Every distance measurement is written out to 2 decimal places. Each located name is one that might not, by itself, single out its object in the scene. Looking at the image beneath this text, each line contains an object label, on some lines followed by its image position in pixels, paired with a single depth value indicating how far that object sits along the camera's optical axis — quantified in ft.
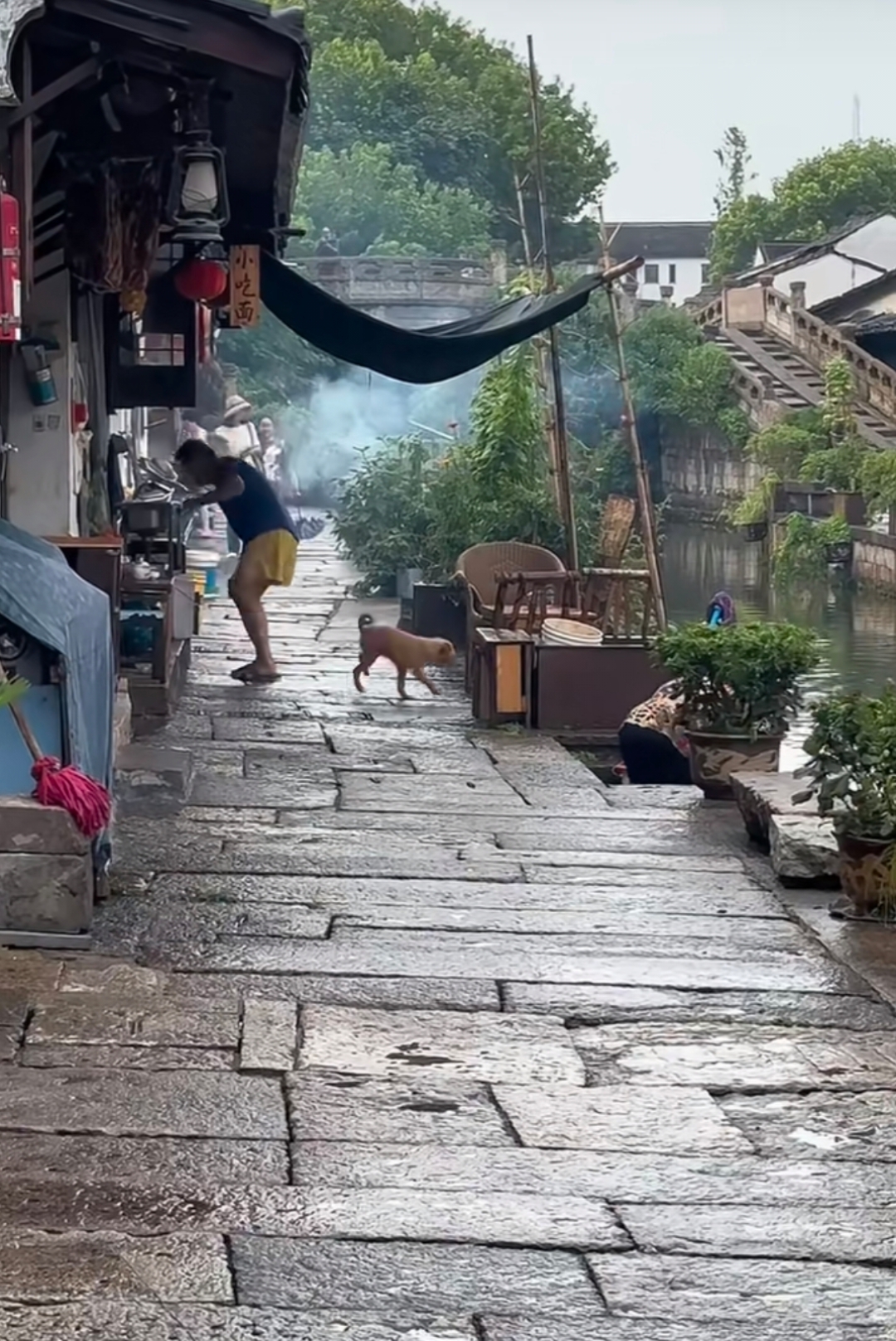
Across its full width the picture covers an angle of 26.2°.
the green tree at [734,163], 271.28
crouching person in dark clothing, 37.35
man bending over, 45.39
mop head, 21.08
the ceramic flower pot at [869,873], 24.02
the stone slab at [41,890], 21.03
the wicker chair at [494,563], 50.16
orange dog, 44.88
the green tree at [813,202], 215.51
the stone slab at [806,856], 26.21
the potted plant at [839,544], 106.32
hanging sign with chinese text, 39.32
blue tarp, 22.15
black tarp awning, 41.29
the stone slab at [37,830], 20.93
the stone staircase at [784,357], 123.34
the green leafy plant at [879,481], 103.53
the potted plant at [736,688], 33.63
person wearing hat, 76.59
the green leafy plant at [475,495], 55.26
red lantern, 37.17
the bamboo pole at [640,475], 48.60
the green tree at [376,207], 160.45
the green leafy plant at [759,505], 120.57
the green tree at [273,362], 128.88
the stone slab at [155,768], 31.01
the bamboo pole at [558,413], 50.85
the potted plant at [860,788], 24.16
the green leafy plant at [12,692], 18.98
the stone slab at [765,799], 28.14
